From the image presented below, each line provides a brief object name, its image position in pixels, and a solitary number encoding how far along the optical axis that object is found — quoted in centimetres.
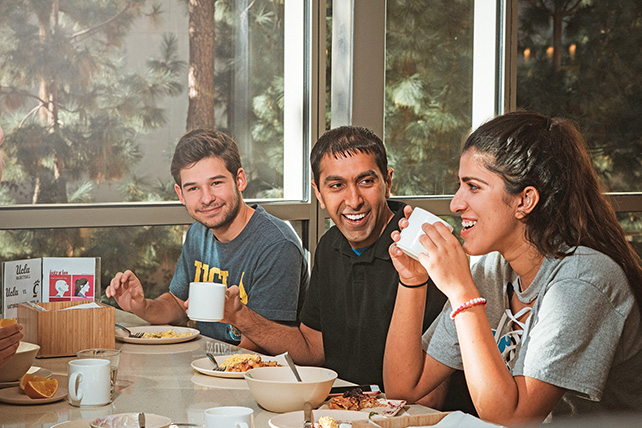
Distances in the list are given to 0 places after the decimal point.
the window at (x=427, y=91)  353
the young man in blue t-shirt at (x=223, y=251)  237
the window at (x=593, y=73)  404
